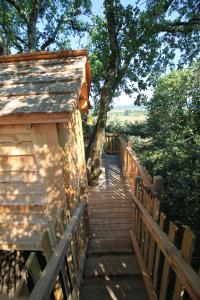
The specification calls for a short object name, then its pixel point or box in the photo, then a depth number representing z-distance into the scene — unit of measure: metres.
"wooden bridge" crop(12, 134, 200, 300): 1.92
